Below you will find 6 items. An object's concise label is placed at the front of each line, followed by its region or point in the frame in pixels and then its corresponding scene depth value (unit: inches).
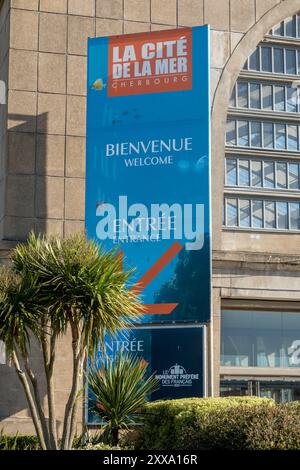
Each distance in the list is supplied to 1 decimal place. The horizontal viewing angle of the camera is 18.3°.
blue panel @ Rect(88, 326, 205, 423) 1130.0
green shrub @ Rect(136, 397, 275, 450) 728.3
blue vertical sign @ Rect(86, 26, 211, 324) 1163.9
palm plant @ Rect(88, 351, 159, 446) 900.0
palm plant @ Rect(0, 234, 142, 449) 830.5
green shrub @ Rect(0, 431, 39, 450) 932.7
